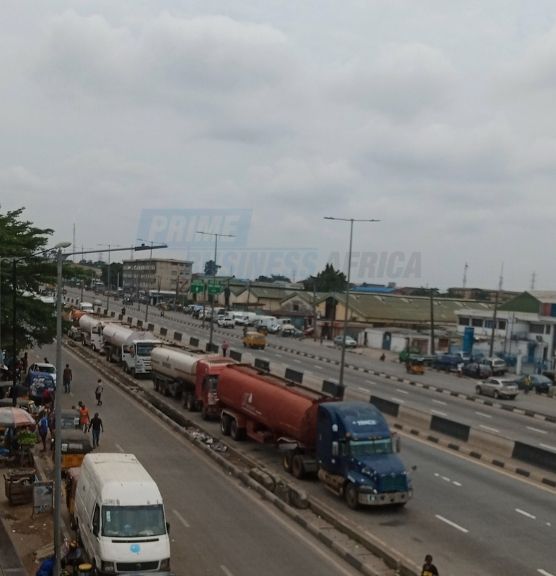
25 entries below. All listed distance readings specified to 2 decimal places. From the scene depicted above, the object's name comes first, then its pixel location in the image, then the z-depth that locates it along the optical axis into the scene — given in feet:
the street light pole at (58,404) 47.54
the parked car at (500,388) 150.10
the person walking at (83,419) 89.20
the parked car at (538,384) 166.40
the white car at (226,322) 291.99
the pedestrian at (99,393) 110.83
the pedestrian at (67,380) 122.21
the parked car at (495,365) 192.13
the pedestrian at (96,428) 83.71
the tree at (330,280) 475.31
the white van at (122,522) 45.83
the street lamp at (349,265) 126.11
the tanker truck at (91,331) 183.21
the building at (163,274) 531.09
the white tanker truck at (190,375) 106.32
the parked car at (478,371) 189.06
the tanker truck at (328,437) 64.03
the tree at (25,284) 119.55
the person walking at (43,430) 83.97
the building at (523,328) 212.23
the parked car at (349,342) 258.49
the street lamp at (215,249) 176.56
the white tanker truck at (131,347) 146.00
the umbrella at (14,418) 75.20
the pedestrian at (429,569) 44.32
